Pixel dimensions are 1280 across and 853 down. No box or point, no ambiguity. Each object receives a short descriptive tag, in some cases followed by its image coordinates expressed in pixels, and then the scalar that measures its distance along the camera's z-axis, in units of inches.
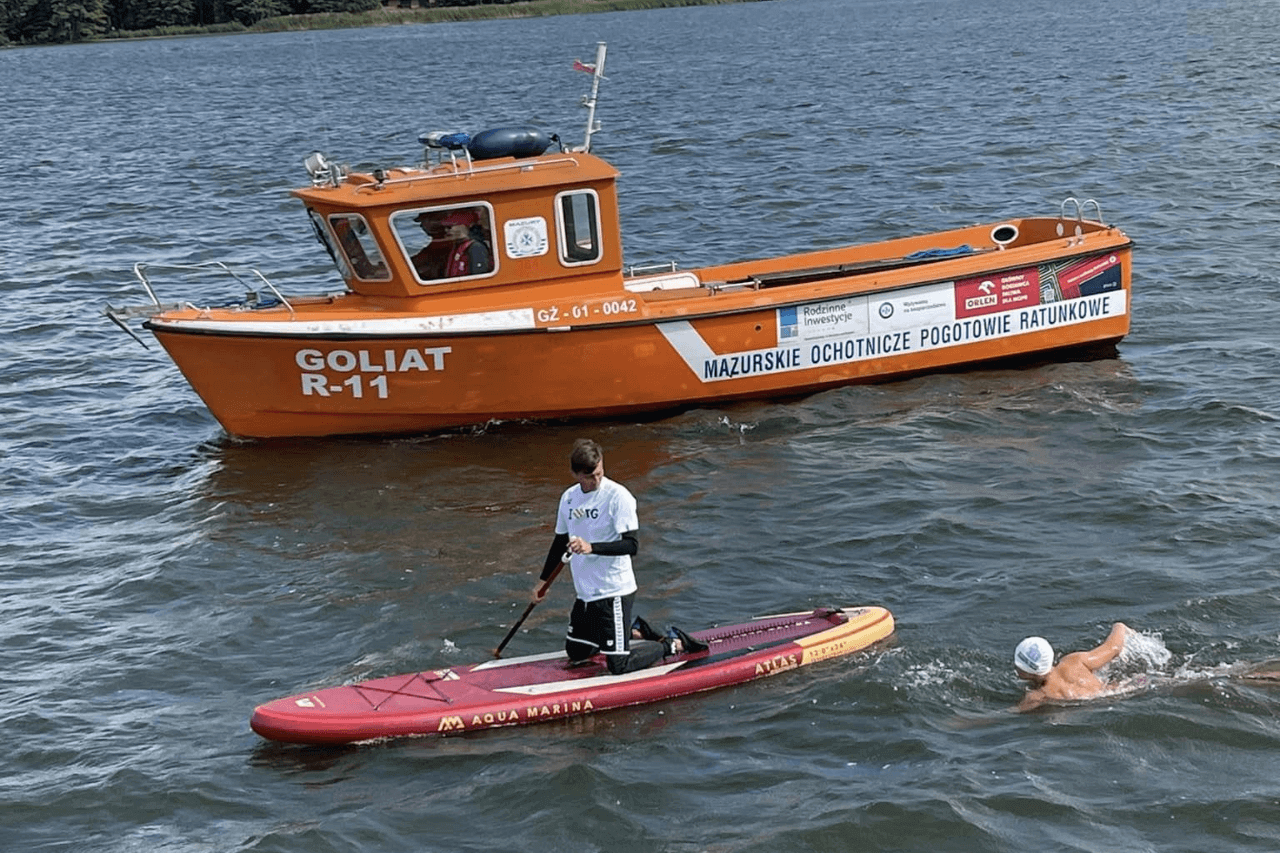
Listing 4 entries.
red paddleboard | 389.7
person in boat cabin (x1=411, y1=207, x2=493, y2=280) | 594.9
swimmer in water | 394.6
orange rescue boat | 589.6
